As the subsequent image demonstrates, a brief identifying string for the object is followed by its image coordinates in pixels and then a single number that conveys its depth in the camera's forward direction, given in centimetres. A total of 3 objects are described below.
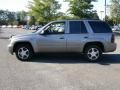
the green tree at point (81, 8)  1831
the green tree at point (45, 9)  2354
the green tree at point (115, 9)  2344
